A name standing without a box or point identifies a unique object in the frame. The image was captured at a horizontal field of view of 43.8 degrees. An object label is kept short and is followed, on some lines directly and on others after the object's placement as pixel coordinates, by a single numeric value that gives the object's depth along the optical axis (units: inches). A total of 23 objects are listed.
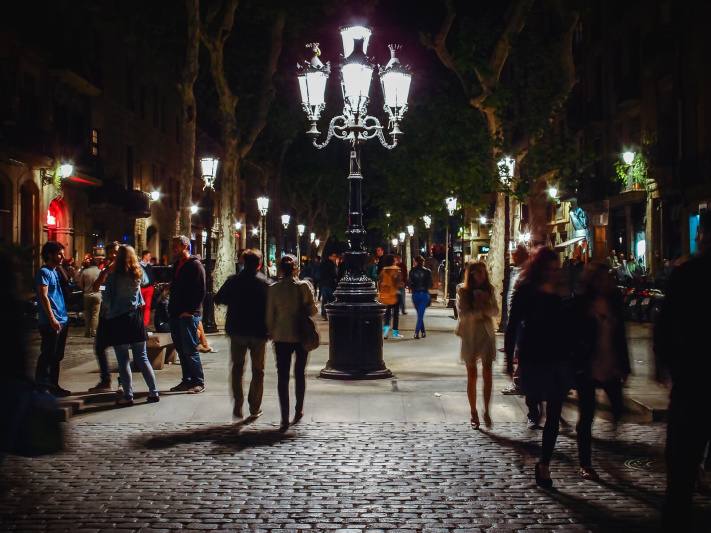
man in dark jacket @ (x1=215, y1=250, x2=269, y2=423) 341.7
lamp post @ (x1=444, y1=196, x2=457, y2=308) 1185.3
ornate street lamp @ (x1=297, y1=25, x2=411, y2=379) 444.8
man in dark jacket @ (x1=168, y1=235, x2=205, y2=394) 401.4
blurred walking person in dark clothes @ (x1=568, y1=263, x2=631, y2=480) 255.0
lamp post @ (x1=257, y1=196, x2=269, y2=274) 1341.0
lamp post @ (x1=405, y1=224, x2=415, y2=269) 1916.8
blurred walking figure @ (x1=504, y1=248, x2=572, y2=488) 242.7
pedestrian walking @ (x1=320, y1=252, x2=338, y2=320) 842.8
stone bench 460.1
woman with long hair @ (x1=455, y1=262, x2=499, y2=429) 330.6
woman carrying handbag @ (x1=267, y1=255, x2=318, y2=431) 333.4
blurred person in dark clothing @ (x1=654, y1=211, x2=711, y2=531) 175.6
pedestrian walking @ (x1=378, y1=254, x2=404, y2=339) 675.4
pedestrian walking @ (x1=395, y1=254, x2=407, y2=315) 699.2
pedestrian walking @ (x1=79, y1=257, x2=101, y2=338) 666.8
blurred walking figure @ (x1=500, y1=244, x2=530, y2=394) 412.2
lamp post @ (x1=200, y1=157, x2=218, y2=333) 741.9
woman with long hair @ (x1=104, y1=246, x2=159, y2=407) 366.0
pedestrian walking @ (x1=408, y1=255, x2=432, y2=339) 687.7
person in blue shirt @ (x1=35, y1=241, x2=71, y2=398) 362.3
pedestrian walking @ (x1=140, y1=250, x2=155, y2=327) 642.9
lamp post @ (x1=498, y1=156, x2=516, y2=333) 711.7
